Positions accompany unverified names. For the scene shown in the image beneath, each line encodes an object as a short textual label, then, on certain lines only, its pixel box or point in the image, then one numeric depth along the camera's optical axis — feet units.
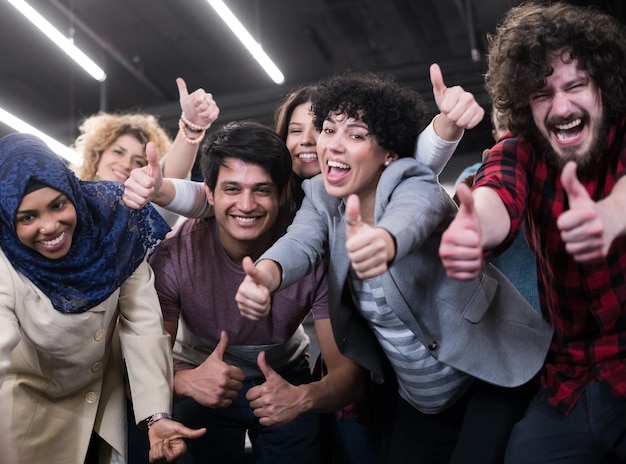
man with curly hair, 5.96
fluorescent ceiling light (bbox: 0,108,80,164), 20.80
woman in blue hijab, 6.98
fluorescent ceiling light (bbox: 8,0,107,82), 16.84
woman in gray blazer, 6.46
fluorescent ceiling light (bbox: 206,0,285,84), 18.12
